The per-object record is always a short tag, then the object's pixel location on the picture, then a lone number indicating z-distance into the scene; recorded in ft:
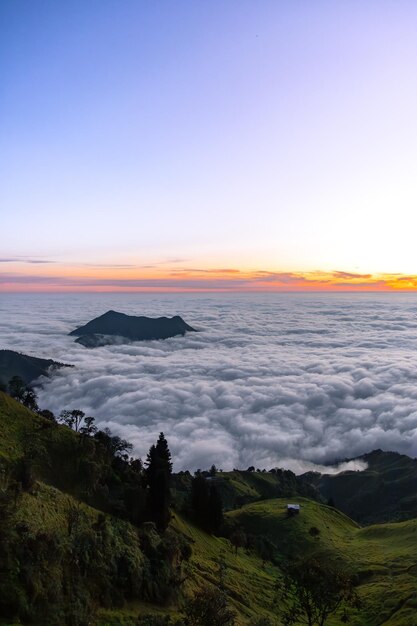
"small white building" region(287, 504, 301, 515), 426.10
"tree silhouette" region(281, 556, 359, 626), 152.87
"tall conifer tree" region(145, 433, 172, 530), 222.07
